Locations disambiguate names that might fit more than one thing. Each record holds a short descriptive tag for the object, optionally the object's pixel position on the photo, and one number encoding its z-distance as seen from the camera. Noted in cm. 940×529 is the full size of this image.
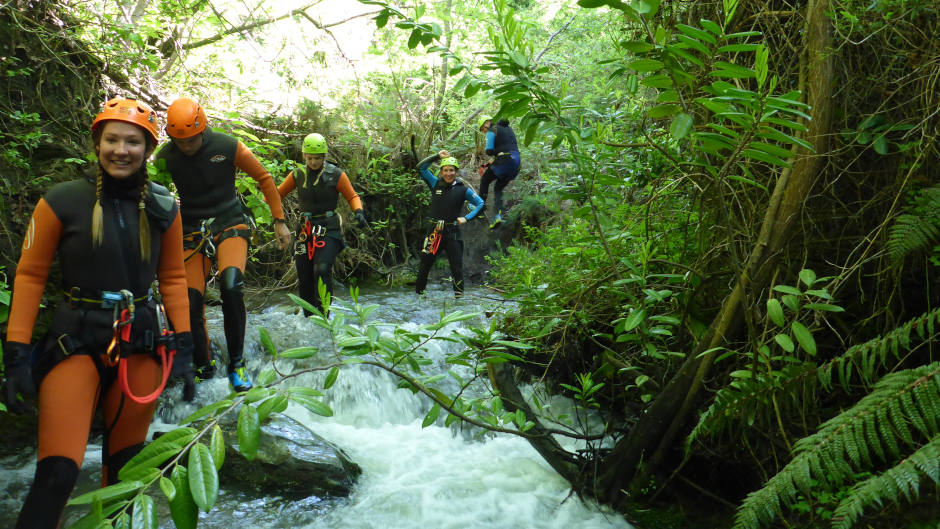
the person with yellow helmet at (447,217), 953
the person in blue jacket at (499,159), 1067
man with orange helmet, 473
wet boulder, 420
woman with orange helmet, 247
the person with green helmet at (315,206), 721
